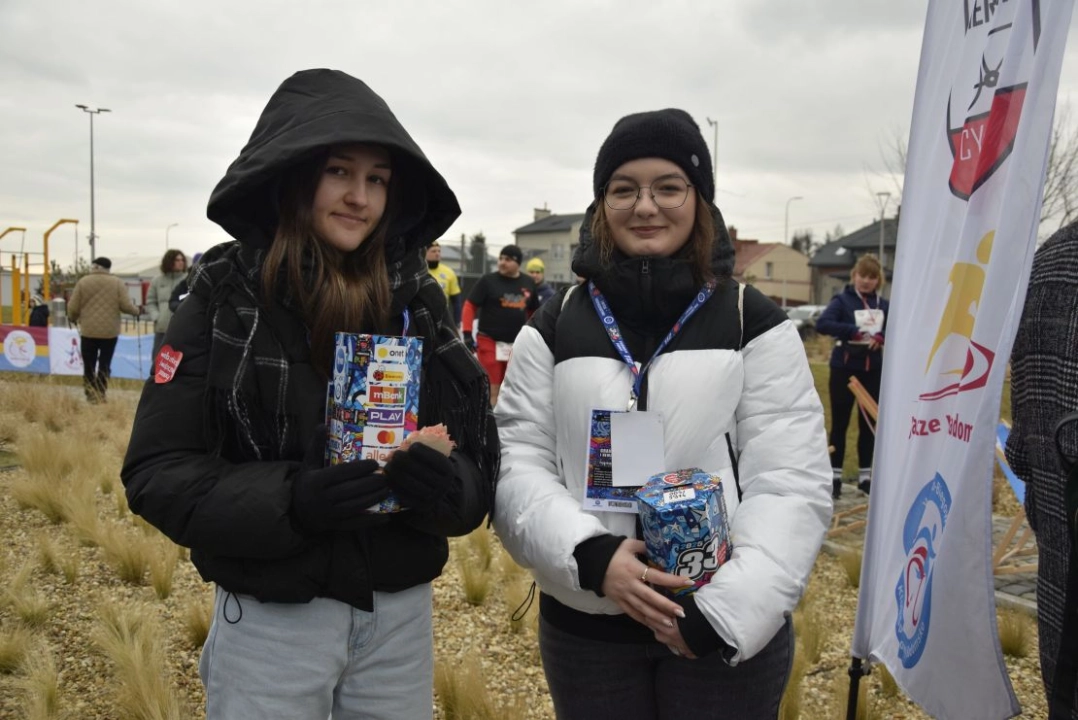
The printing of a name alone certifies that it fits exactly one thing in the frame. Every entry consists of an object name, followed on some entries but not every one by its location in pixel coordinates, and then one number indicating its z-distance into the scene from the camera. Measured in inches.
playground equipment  762.8
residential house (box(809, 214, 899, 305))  2199.8
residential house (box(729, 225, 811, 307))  2517.2
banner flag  70.3
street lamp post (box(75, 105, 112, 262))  1340.6
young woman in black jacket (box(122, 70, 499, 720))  64.0
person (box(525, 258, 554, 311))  413.9
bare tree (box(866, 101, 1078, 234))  633.0
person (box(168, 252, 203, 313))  304.1
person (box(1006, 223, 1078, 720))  56.8
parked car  1197.4
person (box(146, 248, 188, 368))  377.4
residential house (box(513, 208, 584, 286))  2447.1
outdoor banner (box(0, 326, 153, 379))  493.0
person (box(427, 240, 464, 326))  349.0
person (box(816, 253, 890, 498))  255.0
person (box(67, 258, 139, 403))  392.8
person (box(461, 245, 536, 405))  337.7
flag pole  96.4
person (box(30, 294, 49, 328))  743.1
